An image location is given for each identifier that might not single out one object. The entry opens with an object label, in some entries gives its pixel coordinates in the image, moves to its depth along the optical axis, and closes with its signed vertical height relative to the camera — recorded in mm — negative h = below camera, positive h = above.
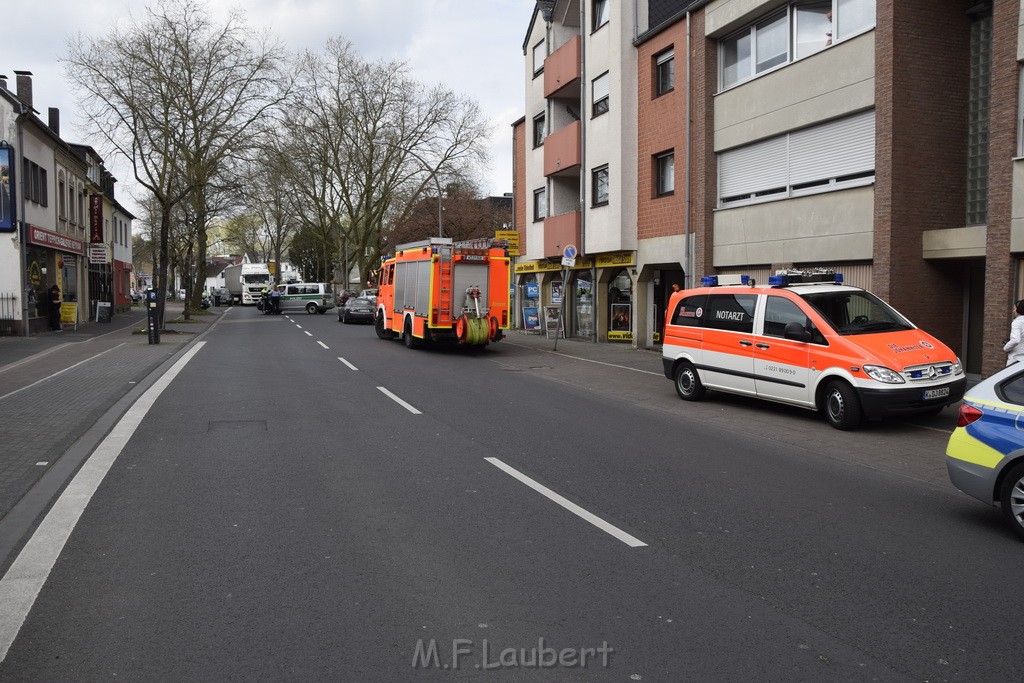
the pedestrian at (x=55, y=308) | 28188 +119
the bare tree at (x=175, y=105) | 27438 +7165
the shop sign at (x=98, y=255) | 31016 +2143
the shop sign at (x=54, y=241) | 27081 +2570
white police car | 5688 -941
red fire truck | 20953 +529
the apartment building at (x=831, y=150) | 14328 +3303
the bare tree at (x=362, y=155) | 51594 +10192
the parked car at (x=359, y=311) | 38469 +53
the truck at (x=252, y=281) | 67062 +2523
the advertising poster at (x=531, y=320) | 31578 -297
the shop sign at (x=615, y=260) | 23891 +1557
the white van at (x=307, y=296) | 52875 +1027
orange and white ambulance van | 9906 -504
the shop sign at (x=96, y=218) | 37438 +4274
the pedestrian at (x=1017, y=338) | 10867 -336
